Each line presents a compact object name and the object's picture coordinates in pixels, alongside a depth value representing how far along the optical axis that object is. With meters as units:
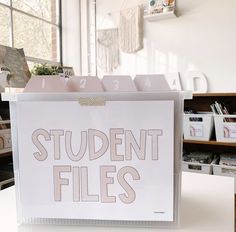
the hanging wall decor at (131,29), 2.33
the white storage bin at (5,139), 1.50
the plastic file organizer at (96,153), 0.44
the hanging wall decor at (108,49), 2.50
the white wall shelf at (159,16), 2.14
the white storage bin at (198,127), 1.87
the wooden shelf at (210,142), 1.81
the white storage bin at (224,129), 1.78
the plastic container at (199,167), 1.89
